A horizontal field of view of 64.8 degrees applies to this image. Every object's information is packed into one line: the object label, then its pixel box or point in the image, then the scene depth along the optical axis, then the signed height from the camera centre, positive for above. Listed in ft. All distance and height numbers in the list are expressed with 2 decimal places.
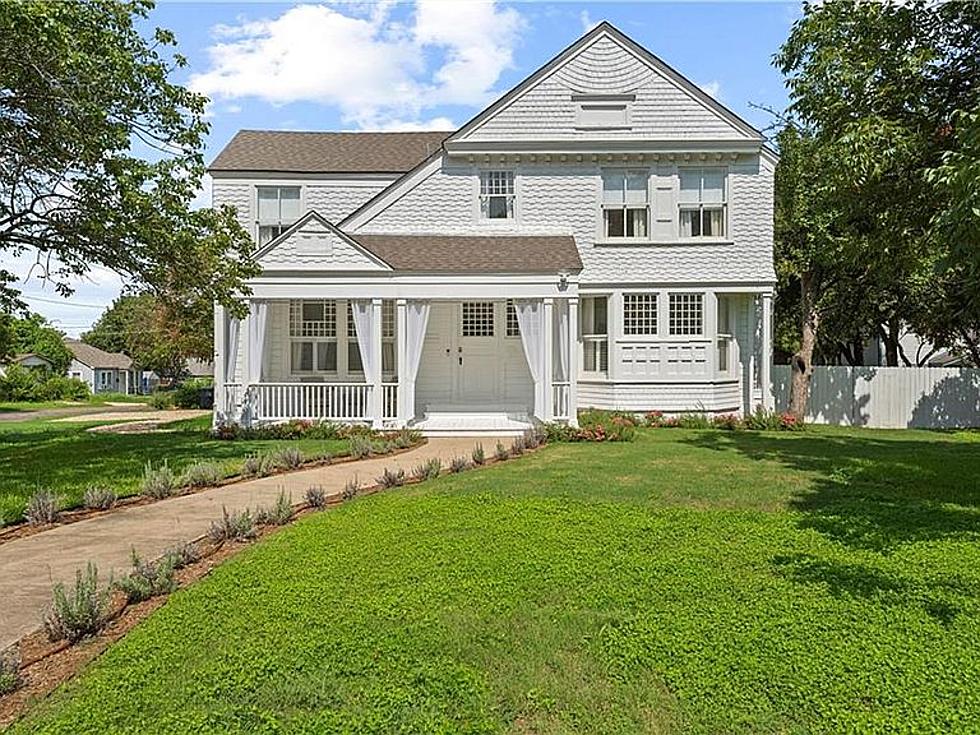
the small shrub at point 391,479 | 35.76 -4.72
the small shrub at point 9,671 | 14.21 -5.48
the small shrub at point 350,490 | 33.14 -4.89
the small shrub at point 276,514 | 27.89 -4.98
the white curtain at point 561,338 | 60.23 +3.16
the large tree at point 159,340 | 121.60 +6.31
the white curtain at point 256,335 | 58.13 +3.23
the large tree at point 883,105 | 33.71 +12.61
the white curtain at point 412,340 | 57.93 +2.84
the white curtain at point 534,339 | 57.52 +2.87
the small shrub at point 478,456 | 42.09 -4.33
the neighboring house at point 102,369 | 247.29 +2.92
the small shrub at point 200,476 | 35.86 -4.59
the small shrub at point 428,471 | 37.60 -4.60
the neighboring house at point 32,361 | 218.38 +4.92
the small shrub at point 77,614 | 16.62 -5.16
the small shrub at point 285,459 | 40.60 -4.32
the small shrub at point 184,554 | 22.02 -5.17
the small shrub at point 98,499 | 30.78 -4.85
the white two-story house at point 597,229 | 65.26 +12.67
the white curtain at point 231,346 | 61.93 +2.63
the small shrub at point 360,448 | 46.32 -4.28
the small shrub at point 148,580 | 19.26 -5.17
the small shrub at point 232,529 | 25.36 -5.01
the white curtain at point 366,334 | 57.72 +3.28
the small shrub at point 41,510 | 28.17 -4.84
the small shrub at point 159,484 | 33.37 -4.65
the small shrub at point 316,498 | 31.01 -4.83
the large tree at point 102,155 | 38.50 +12.19
